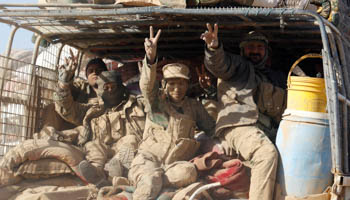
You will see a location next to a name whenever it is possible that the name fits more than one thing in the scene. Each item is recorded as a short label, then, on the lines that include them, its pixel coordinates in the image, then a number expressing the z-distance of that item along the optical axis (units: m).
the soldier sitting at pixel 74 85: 7.53
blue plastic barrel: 5.95
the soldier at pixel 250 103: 6.05
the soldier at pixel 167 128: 6.28
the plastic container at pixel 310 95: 6.08
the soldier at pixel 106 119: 7.46
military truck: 5.93
